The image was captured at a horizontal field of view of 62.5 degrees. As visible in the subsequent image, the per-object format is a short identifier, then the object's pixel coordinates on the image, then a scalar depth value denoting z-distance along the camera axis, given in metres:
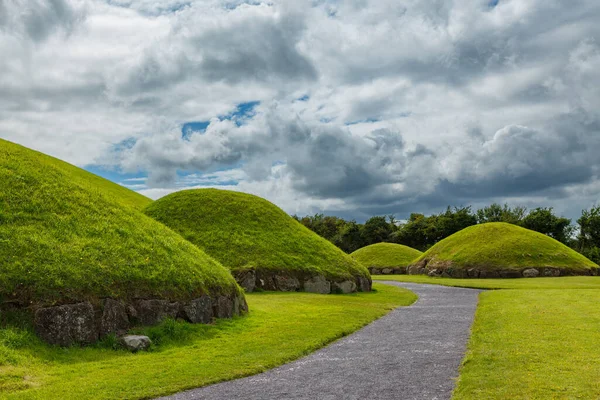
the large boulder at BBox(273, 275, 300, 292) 39.47
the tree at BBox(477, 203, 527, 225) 124.16
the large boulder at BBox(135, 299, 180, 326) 17.38
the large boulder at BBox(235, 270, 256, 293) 38.22
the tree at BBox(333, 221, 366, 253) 128.38
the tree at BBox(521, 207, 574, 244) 106.94
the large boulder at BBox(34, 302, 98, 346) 14.88
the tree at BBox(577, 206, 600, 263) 103.19
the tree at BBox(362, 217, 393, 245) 127.06
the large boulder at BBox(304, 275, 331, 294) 40.16
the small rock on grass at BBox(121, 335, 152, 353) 15.52
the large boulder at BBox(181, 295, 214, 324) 18.91
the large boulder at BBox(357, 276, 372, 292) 42.62
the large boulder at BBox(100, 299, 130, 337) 16.06
